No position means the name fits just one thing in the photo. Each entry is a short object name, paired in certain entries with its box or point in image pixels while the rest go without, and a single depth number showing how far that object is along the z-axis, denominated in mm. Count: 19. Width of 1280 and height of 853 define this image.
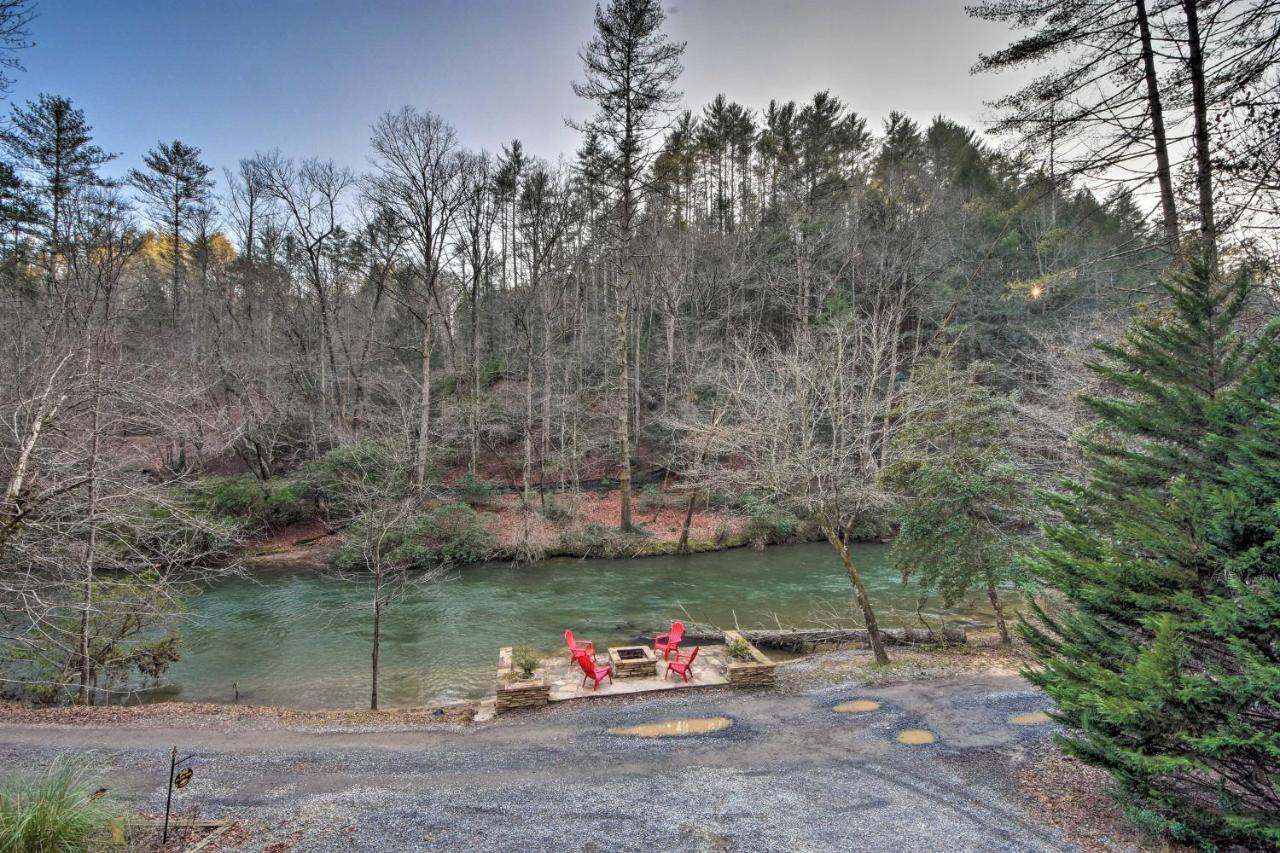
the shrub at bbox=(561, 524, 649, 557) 20922
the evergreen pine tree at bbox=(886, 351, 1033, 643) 11500
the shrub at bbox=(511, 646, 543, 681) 9352
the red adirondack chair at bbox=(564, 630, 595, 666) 9875
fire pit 10000
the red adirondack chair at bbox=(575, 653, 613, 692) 9477
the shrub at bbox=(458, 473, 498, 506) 23344
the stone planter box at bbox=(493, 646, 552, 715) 9102
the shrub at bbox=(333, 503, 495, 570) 18797
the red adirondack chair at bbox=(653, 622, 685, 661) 10391
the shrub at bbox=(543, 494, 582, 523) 22428
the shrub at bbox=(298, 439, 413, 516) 19922
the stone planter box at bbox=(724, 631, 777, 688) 9703
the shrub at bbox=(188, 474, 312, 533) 20469
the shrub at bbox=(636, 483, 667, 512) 24188
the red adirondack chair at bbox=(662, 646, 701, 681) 9867
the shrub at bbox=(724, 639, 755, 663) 10023
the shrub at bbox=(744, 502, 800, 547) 20781
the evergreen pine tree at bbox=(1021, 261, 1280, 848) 4355
